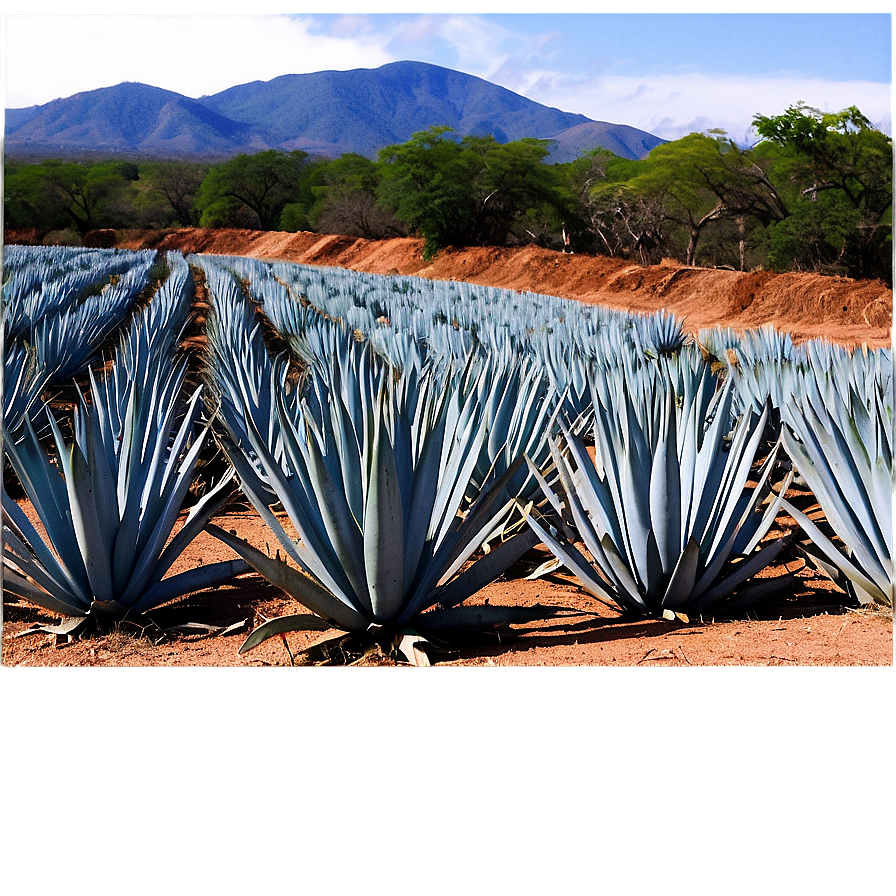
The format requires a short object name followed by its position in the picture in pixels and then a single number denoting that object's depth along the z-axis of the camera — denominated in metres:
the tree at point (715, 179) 32.31
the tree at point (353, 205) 48.03
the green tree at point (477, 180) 38.56
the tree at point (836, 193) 25.64
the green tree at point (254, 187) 57.78
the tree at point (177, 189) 63.00
